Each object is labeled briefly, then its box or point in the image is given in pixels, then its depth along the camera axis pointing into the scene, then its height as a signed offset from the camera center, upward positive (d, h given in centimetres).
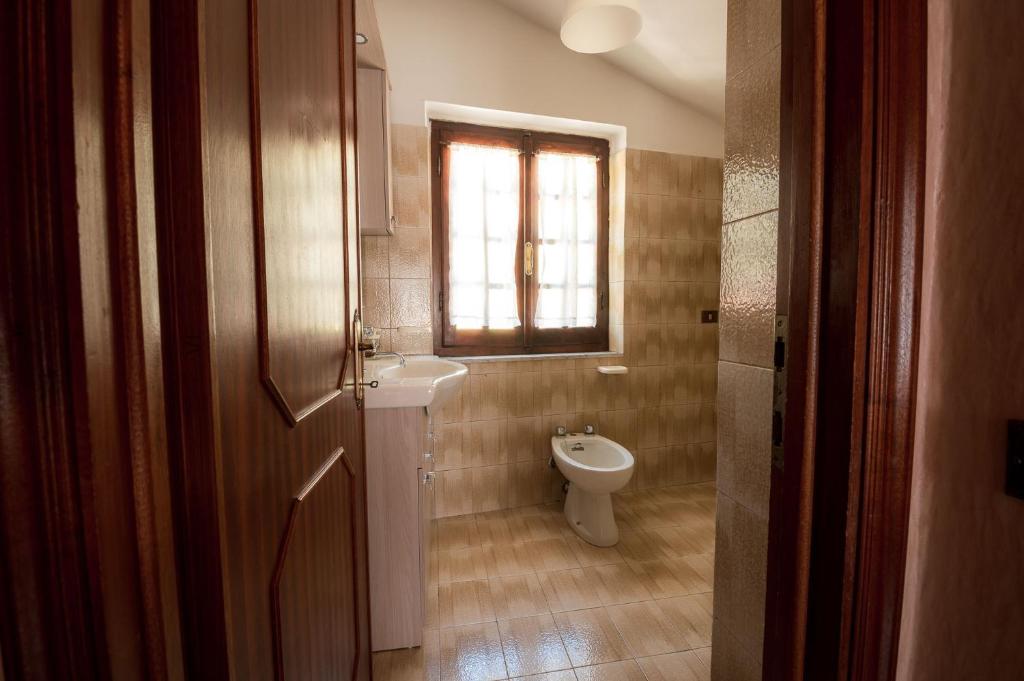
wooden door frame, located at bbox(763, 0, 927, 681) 46 -1
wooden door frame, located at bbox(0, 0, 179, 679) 26 -2
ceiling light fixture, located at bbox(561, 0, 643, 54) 158 +116
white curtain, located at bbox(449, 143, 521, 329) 242 +49
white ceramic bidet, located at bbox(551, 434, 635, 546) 200 -80
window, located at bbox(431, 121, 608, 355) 242 +46
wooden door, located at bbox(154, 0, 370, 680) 38 -1
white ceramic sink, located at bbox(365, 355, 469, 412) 131 -24
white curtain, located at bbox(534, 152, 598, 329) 257 +48
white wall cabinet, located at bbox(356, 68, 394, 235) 174 +72
